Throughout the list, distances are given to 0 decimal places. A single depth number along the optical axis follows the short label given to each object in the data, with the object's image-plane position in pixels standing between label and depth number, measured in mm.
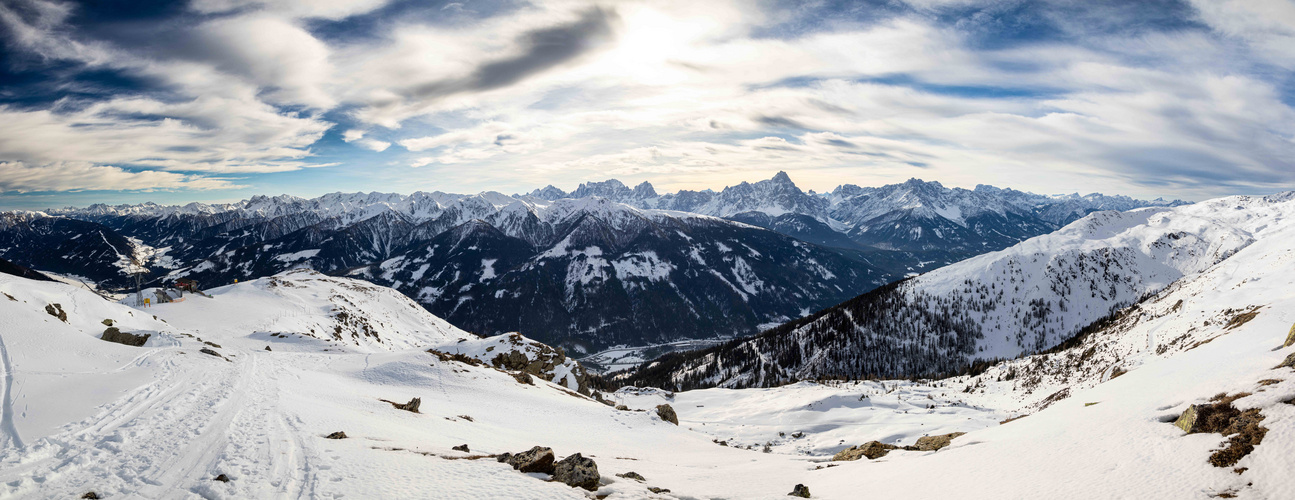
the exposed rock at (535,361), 61531
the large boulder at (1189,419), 13023
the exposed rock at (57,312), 35562
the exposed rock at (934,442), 22528
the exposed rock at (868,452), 23833
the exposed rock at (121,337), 34884
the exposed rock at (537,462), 15070
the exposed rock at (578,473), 14336
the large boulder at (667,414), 41594
